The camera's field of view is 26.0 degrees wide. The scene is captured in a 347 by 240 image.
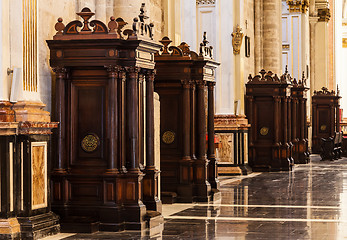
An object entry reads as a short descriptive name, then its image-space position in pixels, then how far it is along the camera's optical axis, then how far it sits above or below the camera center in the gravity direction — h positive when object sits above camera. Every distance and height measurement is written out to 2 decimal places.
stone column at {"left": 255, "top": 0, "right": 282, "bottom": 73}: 25.20 +3.33
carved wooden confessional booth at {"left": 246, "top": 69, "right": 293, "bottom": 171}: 22.39 +0.30
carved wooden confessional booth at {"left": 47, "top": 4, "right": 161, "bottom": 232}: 10.32 +0.17
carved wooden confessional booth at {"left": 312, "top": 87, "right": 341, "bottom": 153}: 30.81 +0.83
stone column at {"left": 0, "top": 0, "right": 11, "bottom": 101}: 9.14 +1.07
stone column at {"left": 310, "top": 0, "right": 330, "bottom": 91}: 36.59 +4.24
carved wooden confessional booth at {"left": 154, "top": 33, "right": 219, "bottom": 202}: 13.92 +0.22
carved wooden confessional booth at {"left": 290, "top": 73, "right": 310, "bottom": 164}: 25.73 +0.36
